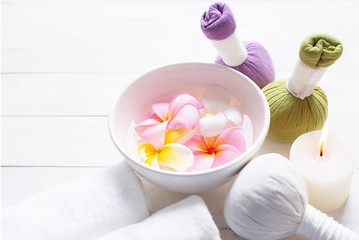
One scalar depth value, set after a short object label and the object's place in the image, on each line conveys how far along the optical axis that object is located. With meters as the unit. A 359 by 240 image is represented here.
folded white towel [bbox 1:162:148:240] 0.52
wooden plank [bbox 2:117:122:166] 0.67
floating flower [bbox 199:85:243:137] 0.59
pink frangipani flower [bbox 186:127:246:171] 0.56
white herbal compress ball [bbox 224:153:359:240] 0.49
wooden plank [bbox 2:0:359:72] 0.80
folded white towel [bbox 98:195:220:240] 0.50
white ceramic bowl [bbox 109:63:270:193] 0.52
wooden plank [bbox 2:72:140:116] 0.74
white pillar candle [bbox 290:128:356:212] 0.54
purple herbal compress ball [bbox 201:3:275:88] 0.58
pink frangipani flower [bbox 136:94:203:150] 0.58
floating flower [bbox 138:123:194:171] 0.56
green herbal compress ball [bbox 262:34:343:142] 0.58
